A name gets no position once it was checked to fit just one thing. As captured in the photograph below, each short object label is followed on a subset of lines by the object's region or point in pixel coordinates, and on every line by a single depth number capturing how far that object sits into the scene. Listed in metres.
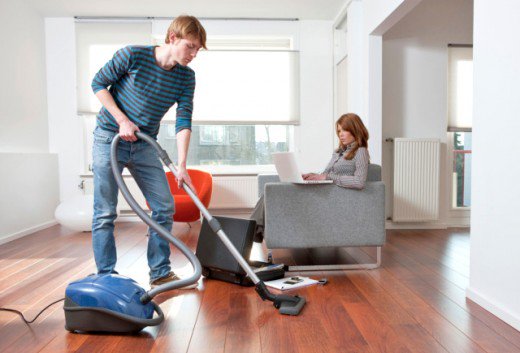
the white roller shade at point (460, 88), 4.29
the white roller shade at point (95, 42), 5.04
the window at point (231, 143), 5.29
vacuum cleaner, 1.59
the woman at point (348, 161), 2.55
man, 1.94
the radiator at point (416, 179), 4.06
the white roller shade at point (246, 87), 5.13
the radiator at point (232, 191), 5.06
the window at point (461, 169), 4.48
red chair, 4.00
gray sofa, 2.52
